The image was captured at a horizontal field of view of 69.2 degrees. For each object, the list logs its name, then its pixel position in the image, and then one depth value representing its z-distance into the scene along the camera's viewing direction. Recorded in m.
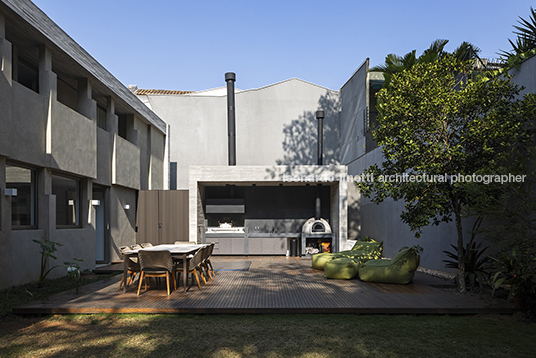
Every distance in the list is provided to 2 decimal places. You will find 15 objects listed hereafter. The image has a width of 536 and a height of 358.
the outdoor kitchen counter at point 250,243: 12.69
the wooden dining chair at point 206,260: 7.74
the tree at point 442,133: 5.89
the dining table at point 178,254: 6.82
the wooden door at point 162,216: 12.89
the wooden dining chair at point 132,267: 6.76
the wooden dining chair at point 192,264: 6.76
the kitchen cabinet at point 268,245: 12.71
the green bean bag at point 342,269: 8.02
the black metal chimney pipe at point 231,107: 13.88
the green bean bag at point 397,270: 7.39
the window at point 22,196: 7.26
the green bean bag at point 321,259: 9.48
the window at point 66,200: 8.74
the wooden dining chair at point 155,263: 6.45
